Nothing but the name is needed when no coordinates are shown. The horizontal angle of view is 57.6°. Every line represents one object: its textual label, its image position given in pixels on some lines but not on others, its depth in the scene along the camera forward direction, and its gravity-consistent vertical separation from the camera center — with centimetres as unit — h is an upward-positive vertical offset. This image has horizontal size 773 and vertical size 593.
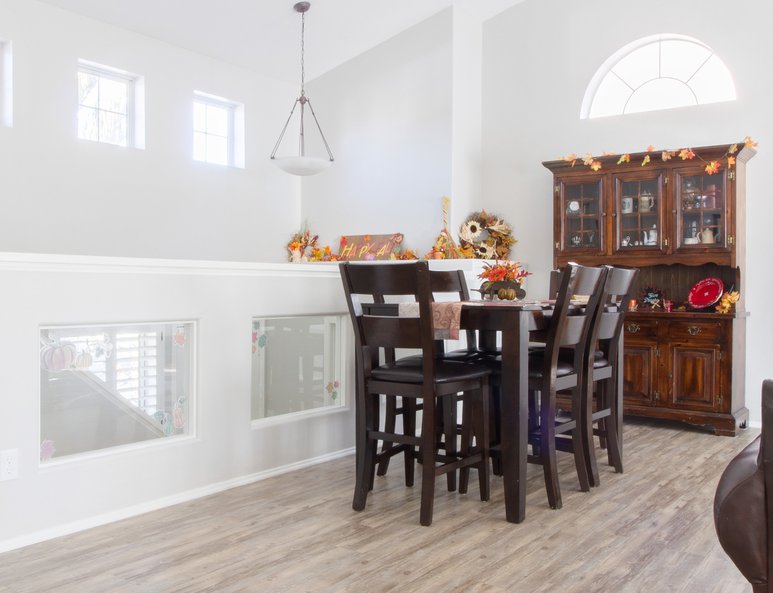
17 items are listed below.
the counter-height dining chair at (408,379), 275 -35
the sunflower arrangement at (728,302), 475 -5
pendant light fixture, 530 +99
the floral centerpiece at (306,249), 698 +45
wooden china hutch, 476 +30
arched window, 537 +172
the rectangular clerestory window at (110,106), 562 +154
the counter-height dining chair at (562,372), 294 -35
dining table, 282 -38
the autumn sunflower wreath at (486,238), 607 +51
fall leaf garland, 477 +99
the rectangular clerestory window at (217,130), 651 +154
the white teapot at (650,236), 511 +43
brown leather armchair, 145 -47
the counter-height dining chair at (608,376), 329 -41
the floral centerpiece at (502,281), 329 +6
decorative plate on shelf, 498 +2
